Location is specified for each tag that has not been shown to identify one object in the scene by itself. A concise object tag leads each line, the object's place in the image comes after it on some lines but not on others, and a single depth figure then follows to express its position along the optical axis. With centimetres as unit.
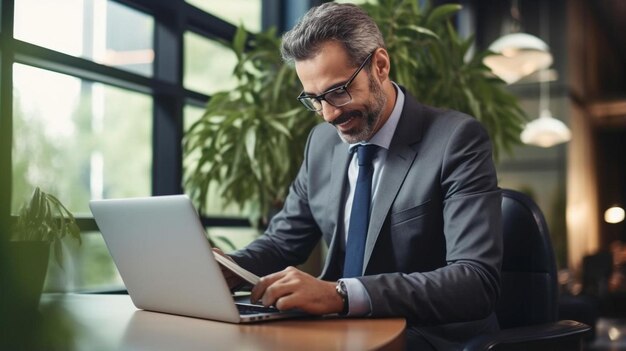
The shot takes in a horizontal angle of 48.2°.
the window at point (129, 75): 250
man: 135
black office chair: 157
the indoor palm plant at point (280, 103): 289
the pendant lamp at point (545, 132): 696
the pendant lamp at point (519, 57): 573
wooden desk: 98
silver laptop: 115
